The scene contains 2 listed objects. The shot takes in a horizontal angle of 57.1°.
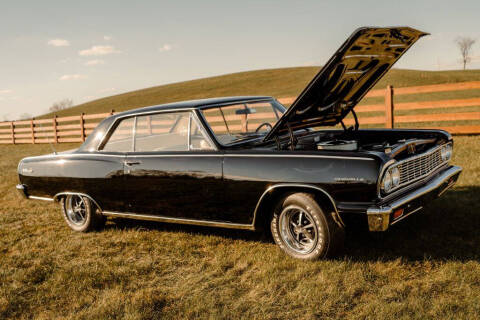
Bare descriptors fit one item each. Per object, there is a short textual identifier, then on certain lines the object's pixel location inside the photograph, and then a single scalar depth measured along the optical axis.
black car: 3.46
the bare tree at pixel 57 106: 63.91
